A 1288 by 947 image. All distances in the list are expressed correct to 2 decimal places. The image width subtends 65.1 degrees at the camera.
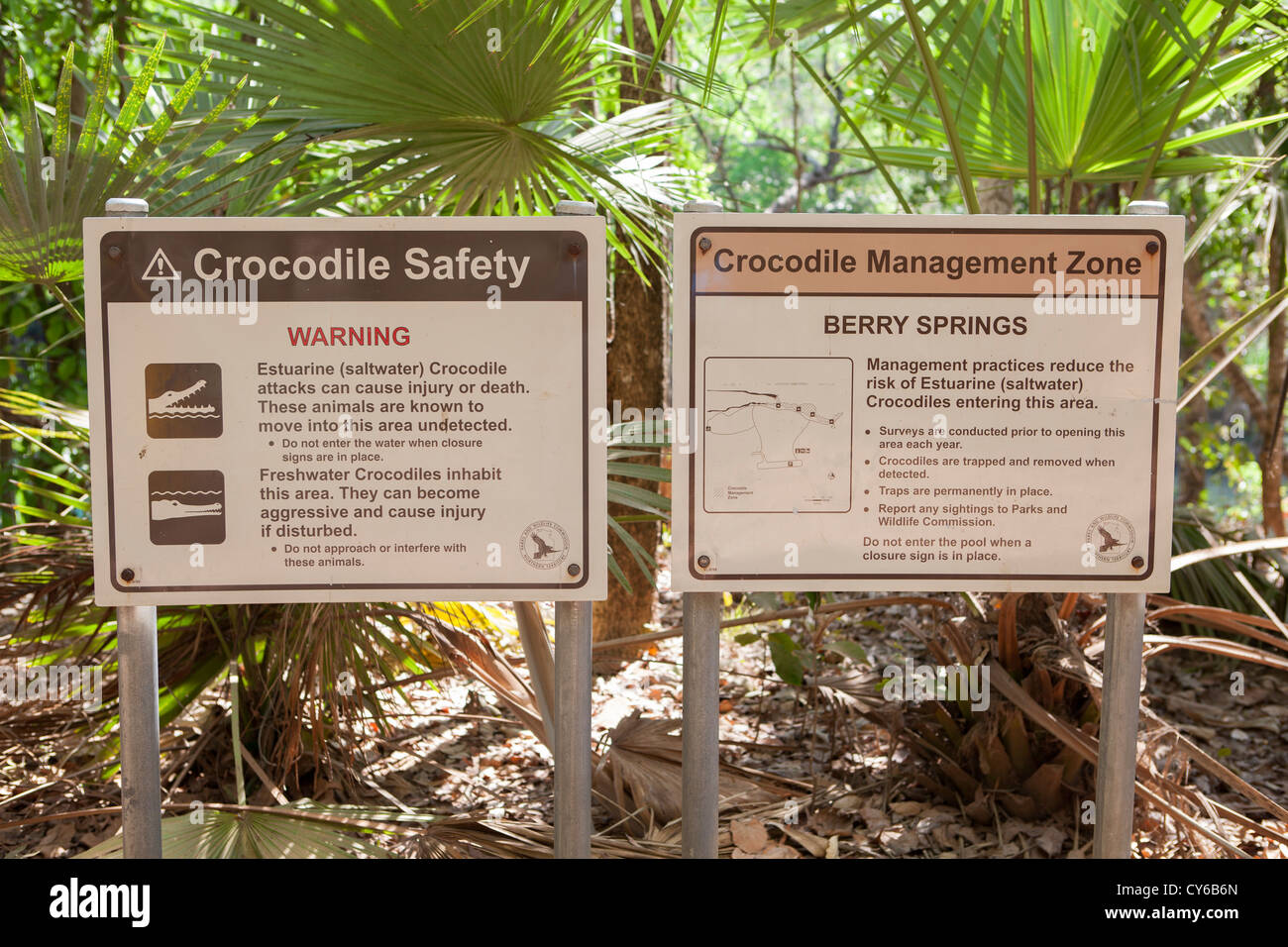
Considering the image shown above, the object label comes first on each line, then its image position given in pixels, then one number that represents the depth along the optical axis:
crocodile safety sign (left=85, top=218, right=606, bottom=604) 1.58
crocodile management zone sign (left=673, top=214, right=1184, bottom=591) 1.60
